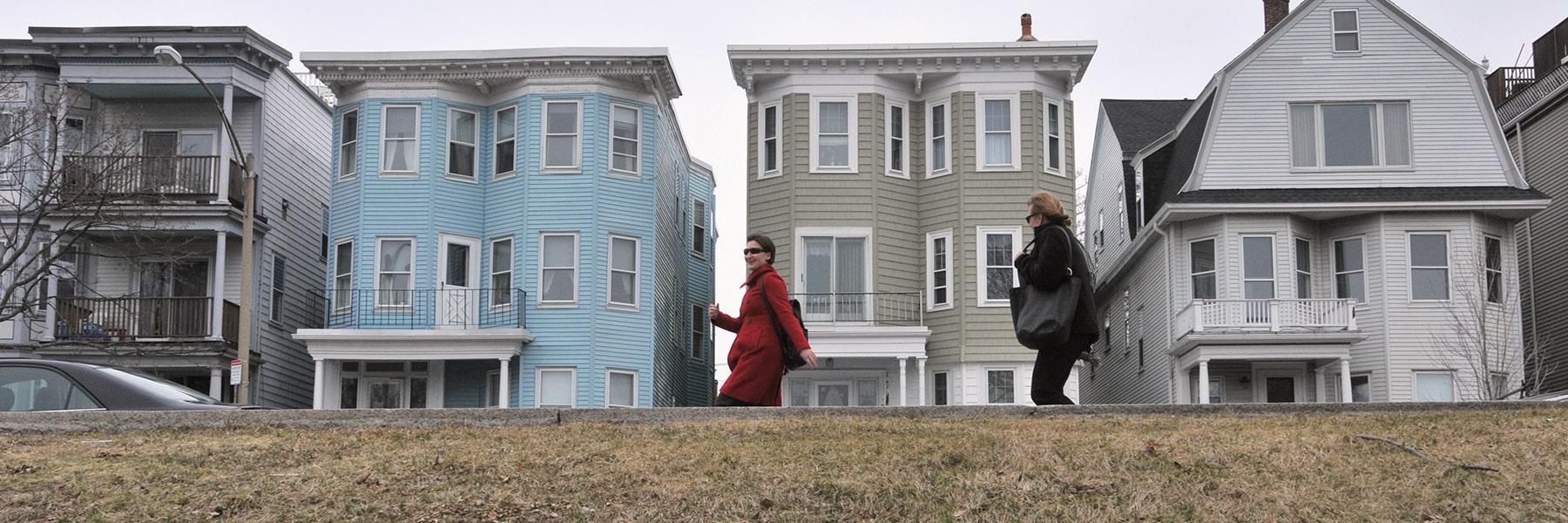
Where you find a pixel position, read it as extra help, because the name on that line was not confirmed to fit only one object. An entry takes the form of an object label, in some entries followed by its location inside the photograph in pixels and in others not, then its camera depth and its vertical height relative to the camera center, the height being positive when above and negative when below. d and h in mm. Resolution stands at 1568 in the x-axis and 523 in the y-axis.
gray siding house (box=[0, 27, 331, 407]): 34812 +4114
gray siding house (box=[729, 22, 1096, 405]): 34750 +4236
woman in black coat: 14250 +1117
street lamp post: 27989 +2203
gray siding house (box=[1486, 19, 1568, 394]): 36531 +3761
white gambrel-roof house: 33719 +3458
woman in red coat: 14430 +589
